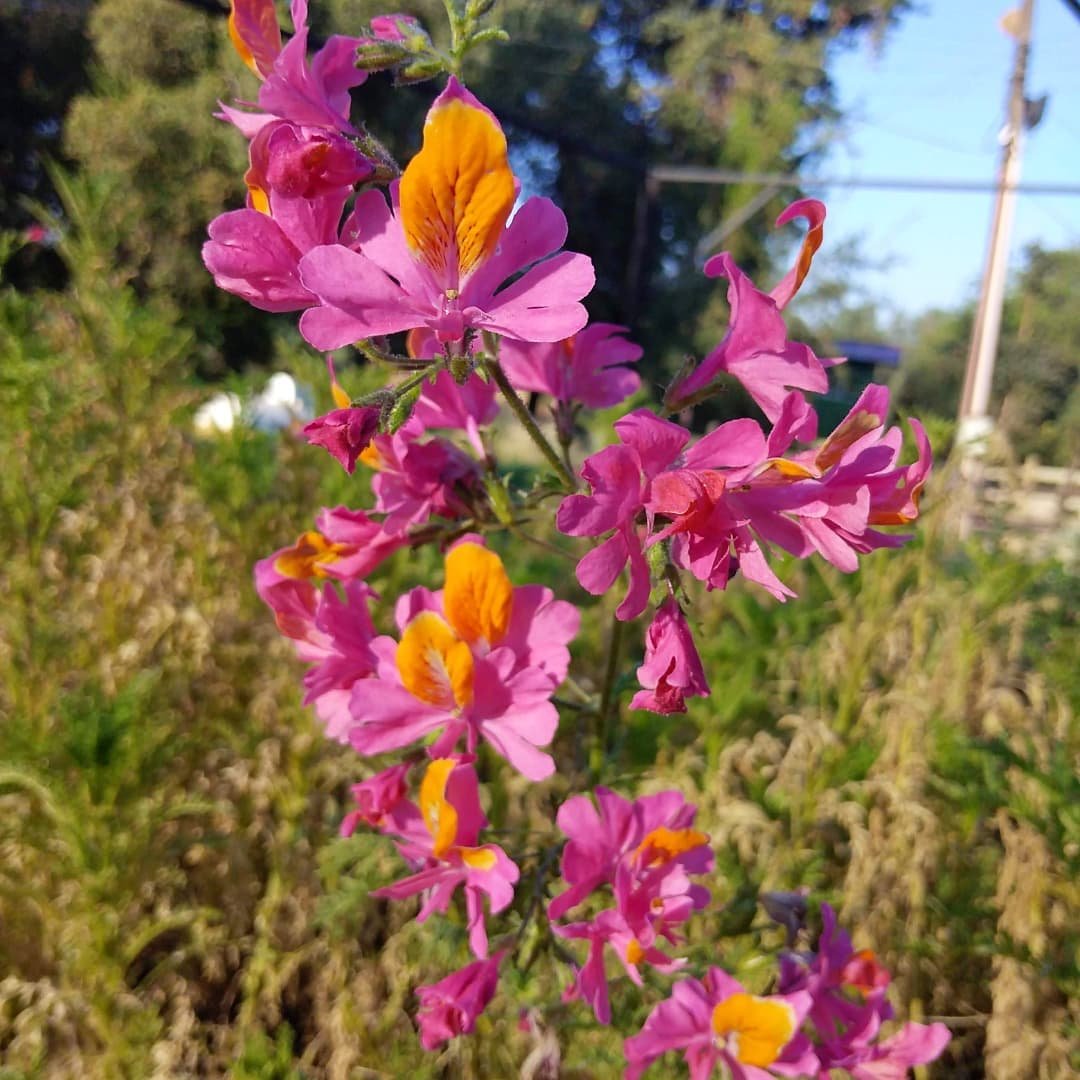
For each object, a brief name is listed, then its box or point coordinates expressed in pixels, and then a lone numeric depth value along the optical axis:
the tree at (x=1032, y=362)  16.57
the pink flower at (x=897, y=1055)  0.16
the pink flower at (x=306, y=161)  0.12
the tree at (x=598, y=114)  7.07
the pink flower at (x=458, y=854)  0.14
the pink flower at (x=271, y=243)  0.12
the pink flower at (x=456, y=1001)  0.15
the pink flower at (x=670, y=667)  0.13
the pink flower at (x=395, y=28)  0.14
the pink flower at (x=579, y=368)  0.16
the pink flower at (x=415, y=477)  0.15
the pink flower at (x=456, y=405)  0.16
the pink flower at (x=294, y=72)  0.12
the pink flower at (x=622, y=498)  0.12
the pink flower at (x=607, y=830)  0.15
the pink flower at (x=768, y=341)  0.13
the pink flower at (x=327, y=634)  0.16
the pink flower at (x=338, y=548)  0.16
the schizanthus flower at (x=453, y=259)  0.11
